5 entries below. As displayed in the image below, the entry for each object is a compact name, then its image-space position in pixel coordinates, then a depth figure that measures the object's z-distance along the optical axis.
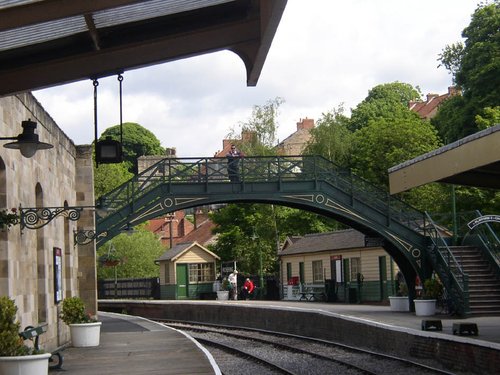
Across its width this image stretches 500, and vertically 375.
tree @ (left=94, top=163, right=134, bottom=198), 68.89
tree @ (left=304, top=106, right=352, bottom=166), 54.94
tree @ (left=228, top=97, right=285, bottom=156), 54.06
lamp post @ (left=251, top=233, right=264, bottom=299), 45.16
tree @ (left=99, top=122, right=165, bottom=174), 101.75
